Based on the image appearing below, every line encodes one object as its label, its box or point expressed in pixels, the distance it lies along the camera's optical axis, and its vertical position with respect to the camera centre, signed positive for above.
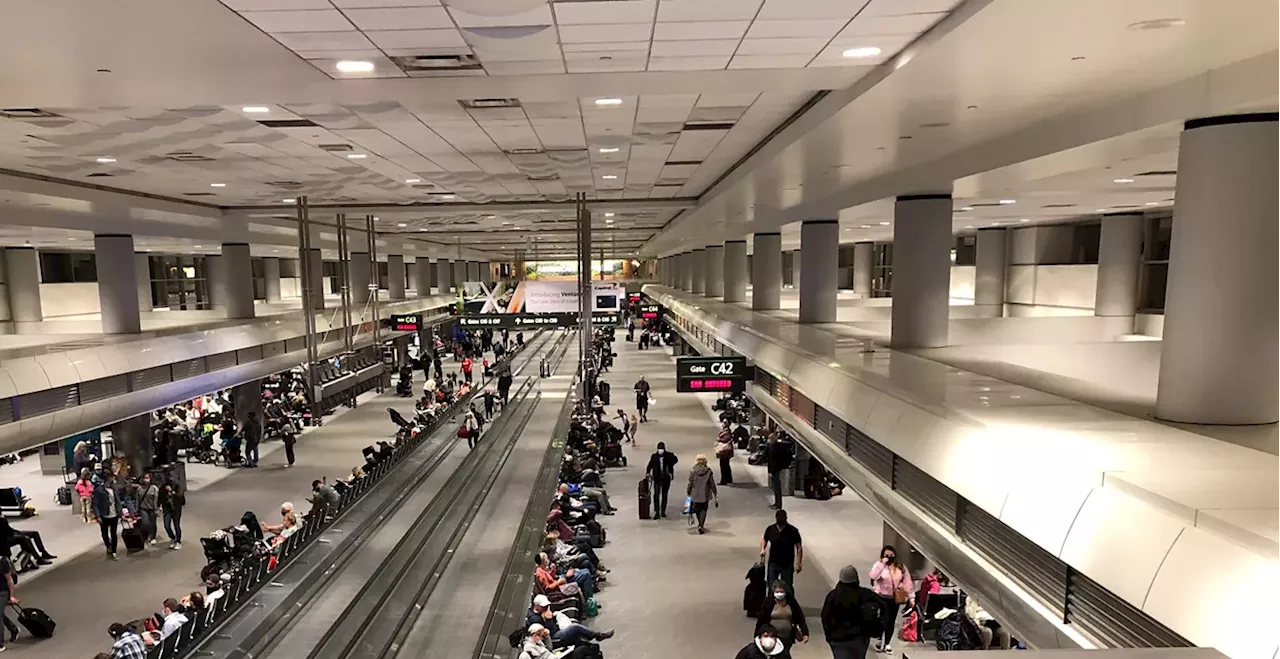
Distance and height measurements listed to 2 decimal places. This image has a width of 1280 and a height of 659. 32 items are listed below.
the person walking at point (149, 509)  12.93 -4.09
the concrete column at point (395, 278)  33.50 -0.56
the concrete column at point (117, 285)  16.06 -0.39
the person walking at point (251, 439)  18.53 -4.18
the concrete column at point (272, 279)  36.94 -0.63
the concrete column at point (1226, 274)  4.94 -0.09
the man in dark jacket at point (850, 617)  7.29 -3.36
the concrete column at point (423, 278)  38.56 -0.66
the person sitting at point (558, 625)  8.02 -3.81
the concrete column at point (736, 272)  24.39 -0.29
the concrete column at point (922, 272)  10.92 -0.15
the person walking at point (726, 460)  16.05 -4.12
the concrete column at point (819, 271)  15.77 -0.18
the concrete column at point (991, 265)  22.58 -0.11
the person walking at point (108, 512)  12.28 -3.92
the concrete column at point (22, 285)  21.89 -0.51
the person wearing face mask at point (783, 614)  7.70 -3.62
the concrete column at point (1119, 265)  15.53 -0.09
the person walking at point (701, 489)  12.80 -3.76
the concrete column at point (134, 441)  15.95 -3.62
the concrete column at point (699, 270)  34.92 -0.31
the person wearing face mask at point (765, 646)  6.61 -3.29
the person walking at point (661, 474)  13.60 -3.73
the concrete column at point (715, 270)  30.78 -0.28
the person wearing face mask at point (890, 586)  8.94 -3.86
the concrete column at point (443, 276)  46.31 -0.68
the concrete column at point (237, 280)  19.89 -0.36
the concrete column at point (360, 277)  27.98 -0.43
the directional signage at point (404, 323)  20.69 -1.56
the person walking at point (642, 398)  22.37 -3.92
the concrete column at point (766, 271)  19.94 -0.22
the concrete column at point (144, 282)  28.30 -0.57
